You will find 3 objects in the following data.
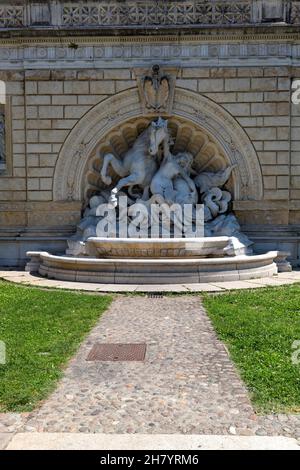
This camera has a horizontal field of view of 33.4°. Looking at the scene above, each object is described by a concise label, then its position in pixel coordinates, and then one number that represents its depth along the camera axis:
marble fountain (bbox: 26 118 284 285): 11.10
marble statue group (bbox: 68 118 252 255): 13.16
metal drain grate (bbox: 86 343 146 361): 5.84
